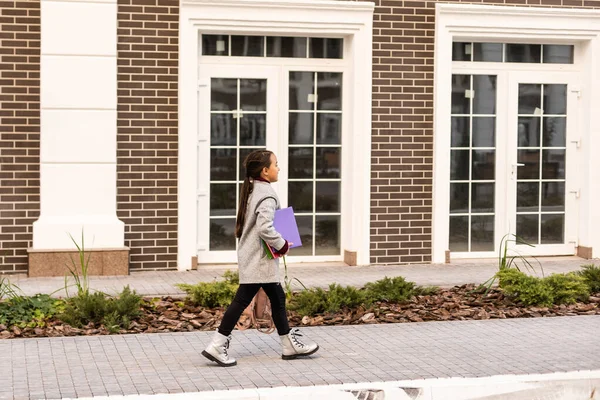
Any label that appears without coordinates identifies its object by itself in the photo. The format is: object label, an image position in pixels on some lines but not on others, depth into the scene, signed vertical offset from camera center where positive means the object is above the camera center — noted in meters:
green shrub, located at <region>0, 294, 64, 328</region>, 9.83 -1.32
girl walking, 8.27 -0.73
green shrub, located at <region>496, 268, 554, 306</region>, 11.11 -1.23
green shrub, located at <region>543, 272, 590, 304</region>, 11.29 -1.26
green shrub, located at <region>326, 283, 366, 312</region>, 10.50 -1.27
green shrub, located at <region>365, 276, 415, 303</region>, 11.07 -1.26
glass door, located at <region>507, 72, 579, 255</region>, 15.45 -0.05
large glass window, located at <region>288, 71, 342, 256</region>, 14.76 -0.02
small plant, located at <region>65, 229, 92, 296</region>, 12.62 -1.26
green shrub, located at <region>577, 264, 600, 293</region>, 11.95 -1.21
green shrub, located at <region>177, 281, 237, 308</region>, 10.77 -1.27
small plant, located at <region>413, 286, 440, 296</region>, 11.40 -1.30
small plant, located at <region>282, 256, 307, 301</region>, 10.98 -1.28
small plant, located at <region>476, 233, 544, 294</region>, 11.54 -1.25
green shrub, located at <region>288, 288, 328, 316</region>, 10.46 -1.31
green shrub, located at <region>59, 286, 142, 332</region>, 9.83 -1.31
